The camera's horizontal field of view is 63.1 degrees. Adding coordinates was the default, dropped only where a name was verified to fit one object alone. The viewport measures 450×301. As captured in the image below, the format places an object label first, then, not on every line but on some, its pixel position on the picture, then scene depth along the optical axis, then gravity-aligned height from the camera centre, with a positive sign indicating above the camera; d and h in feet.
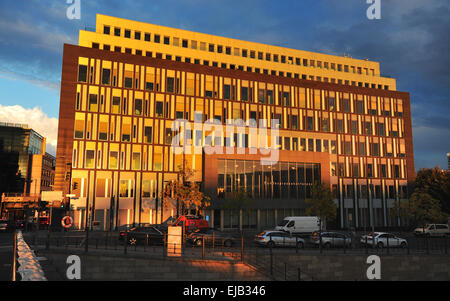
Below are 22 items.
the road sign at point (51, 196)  98.89 +1.04
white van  123.95 -7.87
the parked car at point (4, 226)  149.97 -10.87
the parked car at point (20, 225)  167.45 -11.67
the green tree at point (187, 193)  131.54 +2.73
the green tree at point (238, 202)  159.33 -0.31
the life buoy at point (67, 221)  70.18 -4.09
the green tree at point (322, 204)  160.66 -0.89
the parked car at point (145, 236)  86.79 -8.46
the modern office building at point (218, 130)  167.63 +36.92
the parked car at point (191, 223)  109.76 -6.75
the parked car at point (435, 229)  153.58 -11.14
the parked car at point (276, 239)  91.62 -9.47
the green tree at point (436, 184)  185.57 +10.17
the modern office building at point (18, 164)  263.49 +29.07
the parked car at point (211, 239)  88.79 -9.23
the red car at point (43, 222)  158.30 -9.75
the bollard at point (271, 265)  67.05 -11.60
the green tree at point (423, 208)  163.73 -2.41
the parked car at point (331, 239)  96.02 -9.79
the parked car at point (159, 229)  90.38 -7.25
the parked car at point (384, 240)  102.99 -10.61
